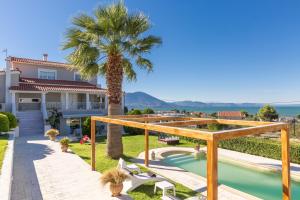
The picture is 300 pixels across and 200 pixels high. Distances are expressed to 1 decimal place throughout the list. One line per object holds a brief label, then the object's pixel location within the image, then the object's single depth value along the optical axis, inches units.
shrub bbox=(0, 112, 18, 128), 823.1
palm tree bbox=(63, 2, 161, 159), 556.1
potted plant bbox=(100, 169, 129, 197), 338.0
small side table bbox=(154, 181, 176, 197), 349.3
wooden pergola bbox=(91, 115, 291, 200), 202.2
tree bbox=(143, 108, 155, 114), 1301.2
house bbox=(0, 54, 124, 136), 993.5
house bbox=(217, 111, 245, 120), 1625.2
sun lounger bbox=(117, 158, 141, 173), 444.8
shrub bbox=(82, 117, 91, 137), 977.5
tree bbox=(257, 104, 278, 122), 1450.5
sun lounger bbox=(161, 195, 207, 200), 327.9
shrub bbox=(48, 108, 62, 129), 1005.4
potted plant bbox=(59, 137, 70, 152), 637.5
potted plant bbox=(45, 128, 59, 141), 806.5
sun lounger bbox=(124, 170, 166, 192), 382.9
